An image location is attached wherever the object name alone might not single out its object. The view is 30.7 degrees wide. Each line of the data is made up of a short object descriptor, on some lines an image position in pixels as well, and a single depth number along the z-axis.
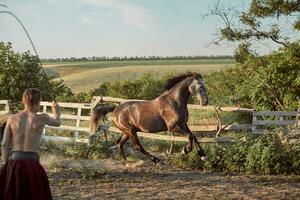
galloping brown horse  10.79
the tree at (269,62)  19.98
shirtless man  5.58
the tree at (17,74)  27.53
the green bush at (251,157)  11.11
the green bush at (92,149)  13.82
